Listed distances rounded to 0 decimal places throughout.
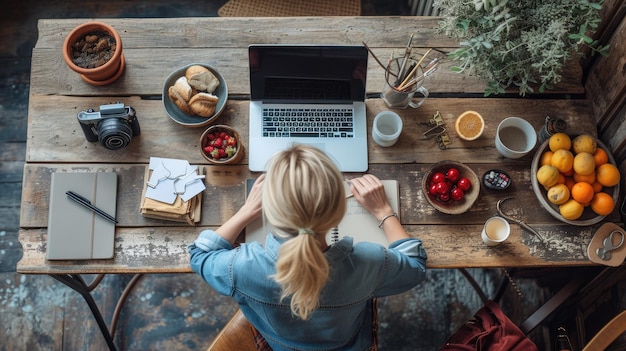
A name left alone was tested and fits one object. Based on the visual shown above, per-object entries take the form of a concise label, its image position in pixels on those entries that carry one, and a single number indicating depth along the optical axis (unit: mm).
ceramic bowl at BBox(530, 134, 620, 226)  1704
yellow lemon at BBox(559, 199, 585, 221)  1670
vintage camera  1657
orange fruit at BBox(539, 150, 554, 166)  1721
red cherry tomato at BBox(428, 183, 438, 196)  1717
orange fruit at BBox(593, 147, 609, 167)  1714
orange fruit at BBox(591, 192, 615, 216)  1672
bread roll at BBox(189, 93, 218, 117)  1731
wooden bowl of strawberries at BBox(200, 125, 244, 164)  1712
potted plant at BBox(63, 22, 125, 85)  1736
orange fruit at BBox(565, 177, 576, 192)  1714
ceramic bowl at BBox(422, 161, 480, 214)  1707
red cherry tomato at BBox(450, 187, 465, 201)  1701
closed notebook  1656
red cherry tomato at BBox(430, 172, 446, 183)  1717
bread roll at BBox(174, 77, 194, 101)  1742
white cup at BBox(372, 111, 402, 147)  1744
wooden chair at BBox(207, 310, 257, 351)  1771
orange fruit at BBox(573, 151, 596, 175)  1663
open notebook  1688
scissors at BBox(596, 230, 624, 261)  1688
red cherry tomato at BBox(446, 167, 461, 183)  1722
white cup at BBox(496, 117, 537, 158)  1757
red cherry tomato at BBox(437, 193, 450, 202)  1713
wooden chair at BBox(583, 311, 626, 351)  1579
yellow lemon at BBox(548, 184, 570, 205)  1676
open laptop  1725
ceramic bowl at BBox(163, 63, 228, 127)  1768
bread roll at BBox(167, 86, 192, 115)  1756
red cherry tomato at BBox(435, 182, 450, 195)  1702
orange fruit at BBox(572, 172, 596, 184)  1684
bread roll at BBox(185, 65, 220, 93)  1764
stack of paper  1672
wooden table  1701
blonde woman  1234
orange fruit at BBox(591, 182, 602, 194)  1706
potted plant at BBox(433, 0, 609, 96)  1540
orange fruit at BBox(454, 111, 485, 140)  1788
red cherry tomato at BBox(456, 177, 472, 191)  1713
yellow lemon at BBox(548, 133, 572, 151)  1707
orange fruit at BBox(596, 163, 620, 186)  1674
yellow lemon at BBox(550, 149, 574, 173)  1675
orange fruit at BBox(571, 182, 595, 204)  1659
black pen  1681
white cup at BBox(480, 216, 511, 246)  1682
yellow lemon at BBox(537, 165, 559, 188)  1675
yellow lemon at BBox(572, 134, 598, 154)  1704
